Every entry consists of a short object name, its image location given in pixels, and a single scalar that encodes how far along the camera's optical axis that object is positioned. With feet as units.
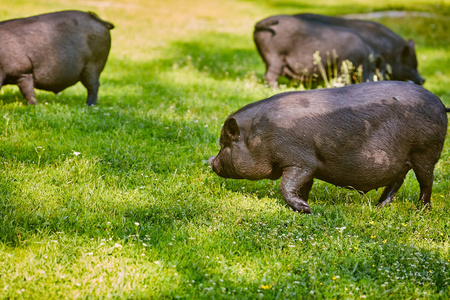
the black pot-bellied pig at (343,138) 33.76
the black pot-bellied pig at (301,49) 68.54
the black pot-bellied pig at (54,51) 49.19
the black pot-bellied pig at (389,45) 74.59
